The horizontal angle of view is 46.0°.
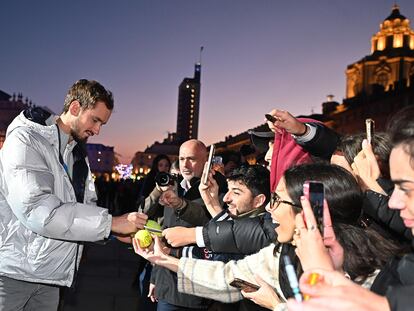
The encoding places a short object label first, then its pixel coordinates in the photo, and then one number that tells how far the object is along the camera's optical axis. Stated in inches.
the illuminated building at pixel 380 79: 2561.5
